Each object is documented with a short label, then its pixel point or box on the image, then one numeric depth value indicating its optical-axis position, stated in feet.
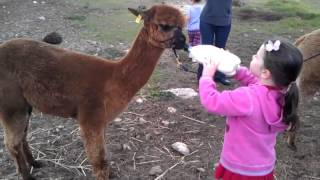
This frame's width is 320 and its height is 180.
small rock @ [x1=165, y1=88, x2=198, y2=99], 15.98
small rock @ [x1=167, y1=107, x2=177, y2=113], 14.49
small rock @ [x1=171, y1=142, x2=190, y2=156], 11.97
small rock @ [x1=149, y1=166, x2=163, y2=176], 10.99
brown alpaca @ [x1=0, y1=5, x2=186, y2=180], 9.73
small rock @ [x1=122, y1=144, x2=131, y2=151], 12.11
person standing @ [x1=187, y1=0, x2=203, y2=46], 20.15
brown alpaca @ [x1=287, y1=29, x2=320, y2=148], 13.06
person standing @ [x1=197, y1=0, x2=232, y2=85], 16.42
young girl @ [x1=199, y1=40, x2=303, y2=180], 6.79
